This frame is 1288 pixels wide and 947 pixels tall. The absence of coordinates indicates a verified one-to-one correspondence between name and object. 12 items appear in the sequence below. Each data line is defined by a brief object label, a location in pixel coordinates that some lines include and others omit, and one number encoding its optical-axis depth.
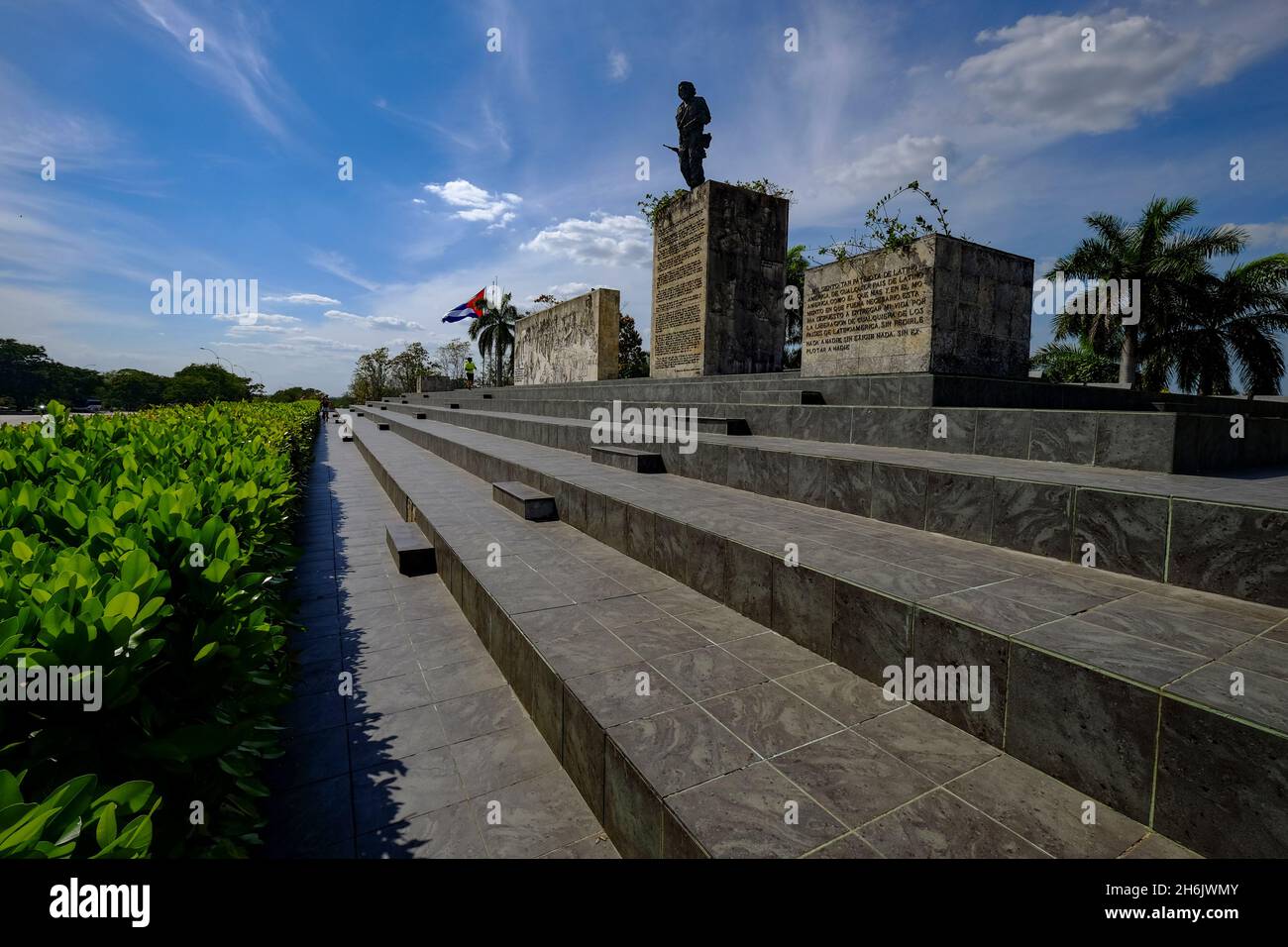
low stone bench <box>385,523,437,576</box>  5.57
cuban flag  31.69
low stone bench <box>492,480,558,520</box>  5.83
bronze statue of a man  14.20
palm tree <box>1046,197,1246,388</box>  20.73
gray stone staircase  1.67
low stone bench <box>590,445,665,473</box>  6.48
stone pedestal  12.67
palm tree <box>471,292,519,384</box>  39.69
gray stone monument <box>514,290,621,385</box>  18.31
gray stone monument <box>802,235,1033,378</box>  7.00
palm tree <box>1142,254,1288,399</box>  19.80
